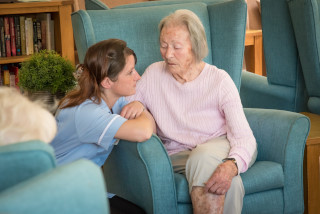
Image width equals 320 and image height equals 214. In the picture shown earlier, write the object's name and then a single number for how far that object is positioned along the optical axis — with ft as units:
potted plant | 9.67
